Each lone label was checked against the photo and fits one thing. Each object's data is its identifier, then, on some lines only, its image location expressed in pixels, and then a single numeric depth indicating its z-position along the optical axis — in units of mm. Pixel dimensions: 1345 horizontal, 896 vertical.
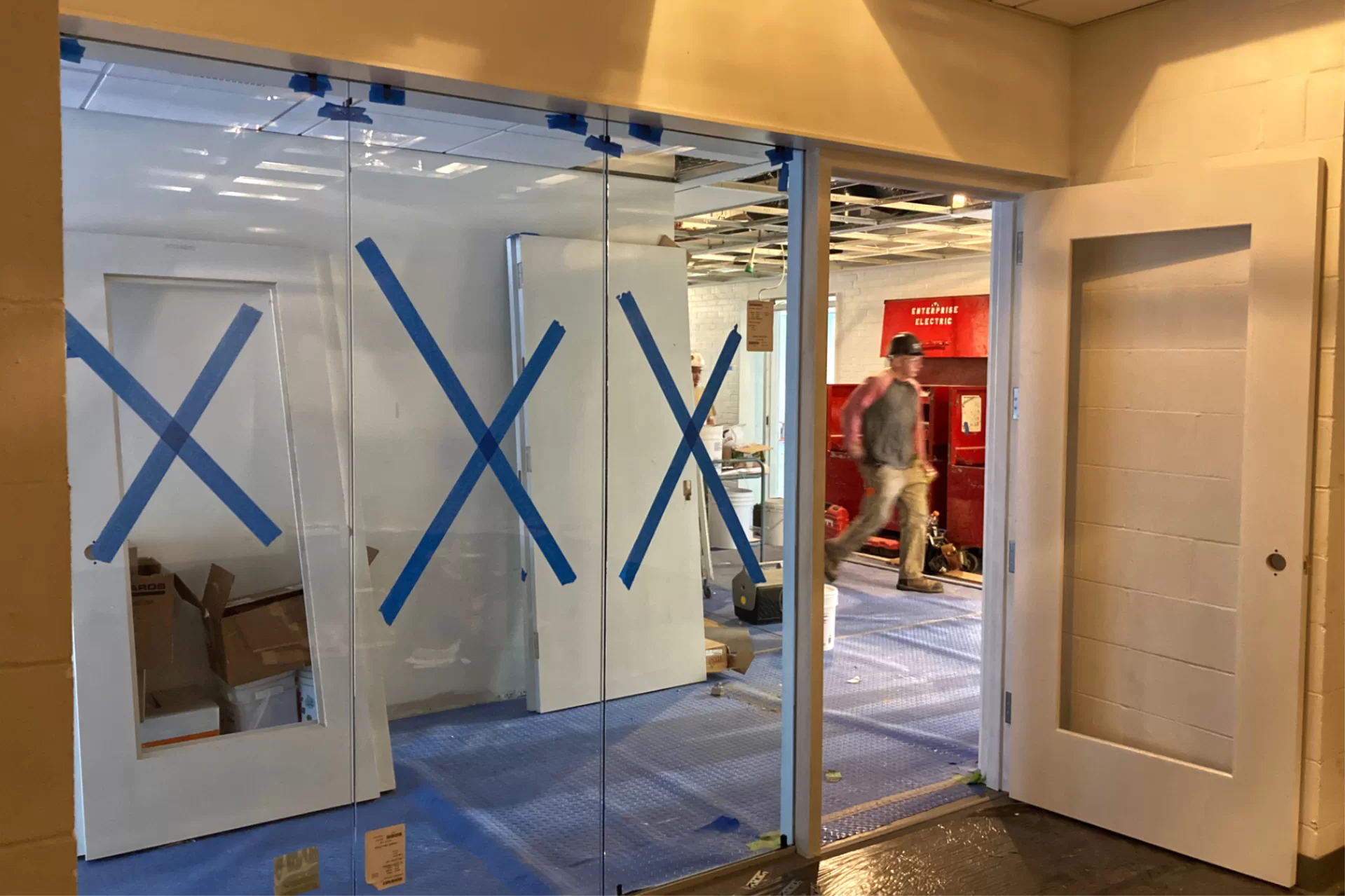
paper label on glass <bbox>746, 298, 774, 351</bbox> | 3463
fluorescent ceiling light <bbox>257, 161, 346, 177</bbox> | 3008
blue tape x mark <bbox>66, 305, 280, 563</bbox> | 2510
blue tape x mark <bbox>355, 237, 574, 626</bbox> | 2898
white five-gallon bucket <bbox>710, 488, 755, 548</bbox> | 3701
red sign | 8383
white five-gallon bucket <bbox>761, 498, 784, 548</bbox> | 3867
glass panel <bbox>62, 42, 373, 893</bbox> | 2633
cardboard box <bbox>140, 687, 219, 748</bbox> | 2867
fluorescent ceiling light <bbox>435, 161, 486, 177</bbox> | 3248
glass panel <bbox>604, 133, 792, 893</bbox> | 3441
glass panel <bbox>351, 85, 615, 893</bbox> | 2977
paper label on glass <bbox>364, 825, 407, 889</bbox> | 2768
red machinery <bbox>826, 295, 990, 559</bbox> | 8219
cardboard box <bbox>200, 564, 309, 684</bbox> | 3016
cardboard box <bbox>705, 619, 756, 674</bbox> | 4430
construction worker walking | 4652
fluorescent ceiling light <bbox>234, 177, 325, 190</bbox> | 2982
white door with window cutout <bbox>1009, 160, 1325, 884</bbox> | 3059
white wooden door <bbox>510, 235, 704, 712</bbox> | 3527
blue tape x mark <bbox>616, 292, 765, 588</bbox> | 3471
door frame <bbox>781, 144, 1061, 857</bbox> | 3166
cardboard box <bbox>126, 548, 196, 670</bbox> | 2906
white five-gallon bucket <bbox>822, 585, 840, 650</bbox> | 5141
